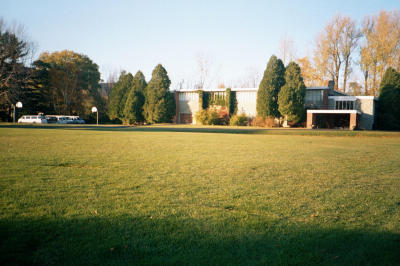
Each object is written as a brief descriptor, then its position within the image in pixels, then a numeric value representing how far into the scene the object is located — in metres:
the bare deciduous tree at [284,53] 44.12
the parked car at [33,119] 42.04
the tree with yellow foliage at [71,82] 47.75
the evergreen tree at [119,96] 45.53
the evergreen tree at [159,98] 41.59
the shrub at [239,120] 37.12
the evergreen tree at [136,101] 43.34
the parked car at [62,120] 44.75
